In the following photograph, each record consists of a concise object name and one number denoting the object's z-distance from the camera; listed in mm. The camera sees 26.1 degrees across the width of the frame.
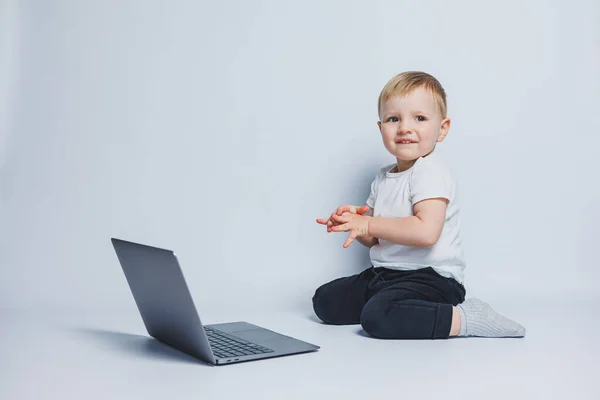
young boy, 2482
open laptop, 2168
